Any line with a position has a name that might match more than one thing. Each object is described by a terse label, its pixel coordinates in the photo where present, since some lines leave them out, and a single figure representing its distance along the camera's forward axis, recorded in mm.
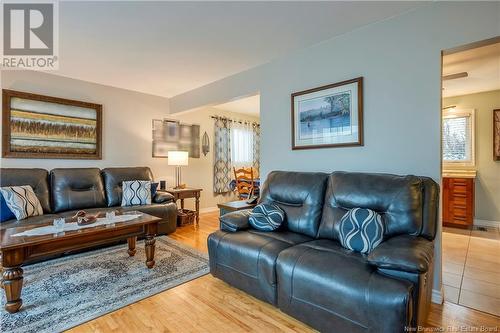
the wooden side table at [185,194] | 4219
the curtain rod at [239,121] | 5600
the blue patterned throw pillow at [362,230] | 1708
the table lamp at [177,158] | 4441
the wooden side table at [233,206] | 2938
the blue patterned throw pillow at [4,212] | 2652
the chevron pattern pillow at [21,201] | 2699
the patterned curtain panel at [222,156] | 5543
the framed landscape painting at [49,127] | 3266
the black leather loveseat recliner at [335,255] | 1299
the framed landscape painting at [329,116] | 2424
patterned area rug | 1734
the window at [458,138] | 4258
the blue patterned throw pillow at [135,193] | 3639
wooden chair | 4934
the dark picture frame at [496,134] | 4004
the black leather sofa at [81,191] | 3066
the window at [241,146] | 5918
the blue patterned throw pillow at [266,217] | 2227
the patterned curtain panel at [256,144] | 6387
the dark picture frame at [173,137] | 4746
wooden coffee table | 1777
